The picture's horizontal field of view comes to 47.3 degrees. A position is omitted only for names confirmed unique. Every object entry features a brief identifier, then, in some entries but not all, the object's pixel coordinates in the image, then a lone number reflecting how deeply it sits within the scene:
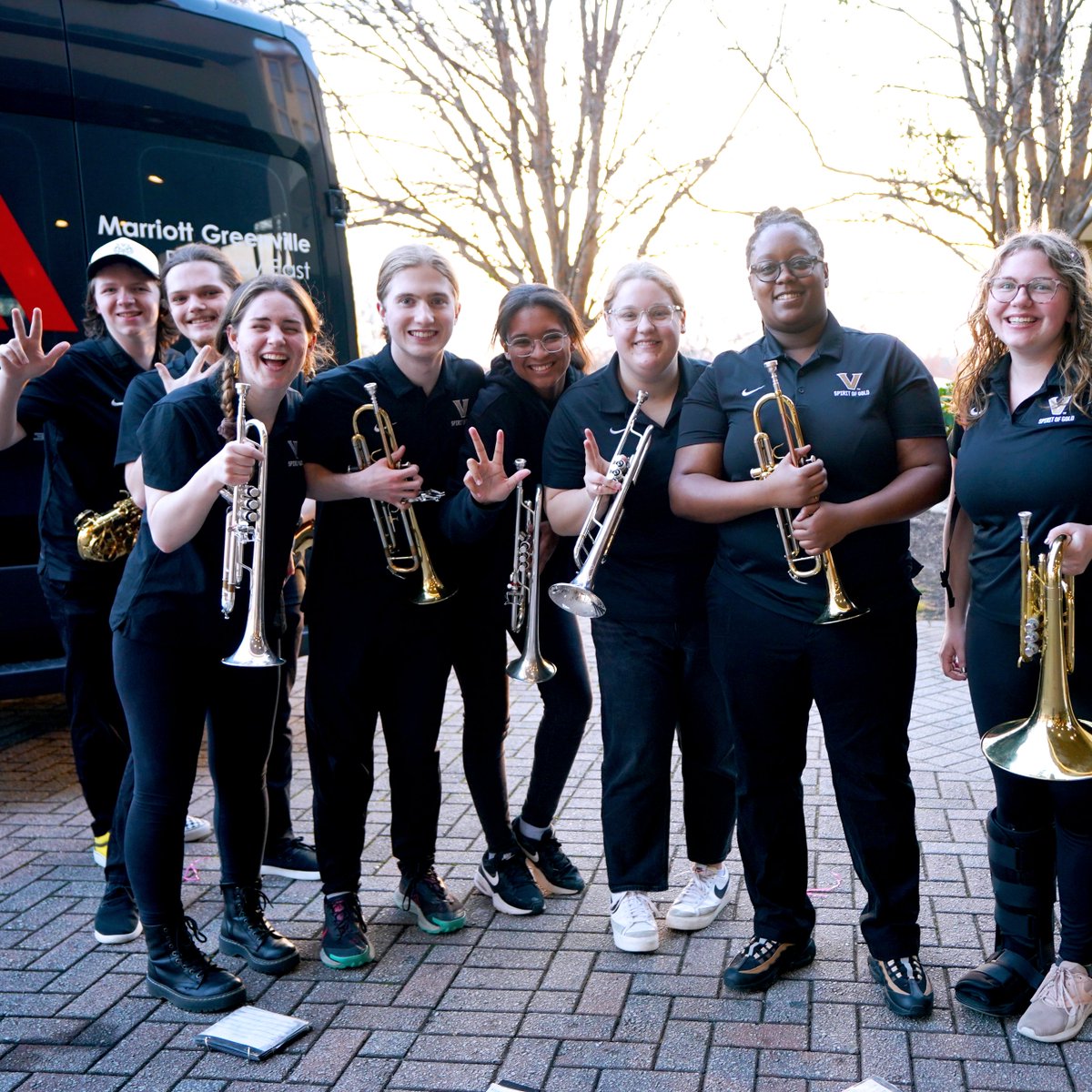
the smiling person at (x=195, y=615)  3.22
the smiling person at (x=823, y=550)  3.09
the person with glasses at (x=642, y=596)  3.50
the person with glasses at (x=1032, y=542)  2.96
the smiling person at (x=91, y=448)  4.01
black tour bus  4.95
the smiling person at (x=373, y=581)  3.53
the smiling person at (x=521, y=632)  3.75
